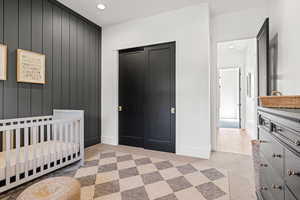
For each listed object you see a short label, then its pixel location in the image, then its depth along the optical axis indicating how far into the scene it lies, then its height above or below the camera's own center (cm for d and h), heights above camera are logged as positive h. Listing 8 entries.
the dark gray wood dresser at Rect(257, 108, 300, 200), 74 -33
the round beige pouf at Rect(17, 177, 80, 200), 112 -70
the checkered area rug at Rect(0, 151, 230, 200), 171 -106
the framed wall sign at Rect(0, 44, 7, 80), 214 +54
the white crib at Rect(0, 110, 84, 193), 170 -70
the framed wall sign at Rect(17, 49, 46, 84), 235 +54
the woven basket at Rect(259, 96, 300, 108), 103 -1
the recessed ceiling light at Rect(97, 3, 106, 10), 297 +186
